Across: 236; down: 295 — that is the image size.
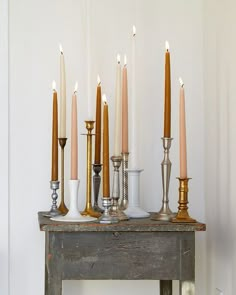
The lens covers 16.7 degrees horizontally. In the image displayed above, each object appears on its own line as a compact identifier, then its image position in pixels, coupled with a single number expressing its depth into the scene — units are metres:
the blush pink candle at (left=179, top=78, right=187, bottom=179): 2.44
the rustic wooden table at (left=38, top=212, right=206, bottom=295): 2.38
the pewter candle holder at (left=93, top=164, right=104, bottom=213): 2.68
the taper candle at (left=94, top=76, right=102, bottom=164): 2.67
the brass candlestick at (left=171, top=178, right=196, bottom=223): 2.42
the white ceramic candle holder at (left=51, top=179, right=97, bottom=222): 2.49
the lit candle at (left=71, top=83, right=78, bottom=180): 2.53
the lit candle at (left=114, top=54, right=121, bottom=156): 2.59
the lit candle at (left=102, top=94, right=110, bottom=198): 2.44
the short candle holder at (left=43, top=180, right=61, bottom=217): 2.61
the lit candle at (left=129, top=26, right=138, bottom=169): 2.59
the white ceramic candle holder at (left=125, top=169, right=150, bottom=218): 2.61
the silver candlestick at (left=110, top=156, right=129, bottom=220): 2.52
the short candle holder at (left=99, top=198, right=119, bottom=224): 2.42
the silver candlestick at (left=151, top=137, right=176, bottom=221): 2.50
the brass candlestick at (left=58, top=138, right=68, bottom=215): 2.67
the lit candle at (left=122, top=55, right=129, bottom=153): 2.66
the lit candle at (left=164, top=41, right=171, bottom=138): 2.48
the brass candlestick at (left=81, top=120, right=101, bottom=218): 2.58
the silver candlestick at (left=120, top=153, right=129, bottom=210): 2.66
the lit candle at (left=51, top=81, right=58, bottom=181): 2.63
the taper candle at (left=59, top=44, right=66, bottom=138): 2.68
